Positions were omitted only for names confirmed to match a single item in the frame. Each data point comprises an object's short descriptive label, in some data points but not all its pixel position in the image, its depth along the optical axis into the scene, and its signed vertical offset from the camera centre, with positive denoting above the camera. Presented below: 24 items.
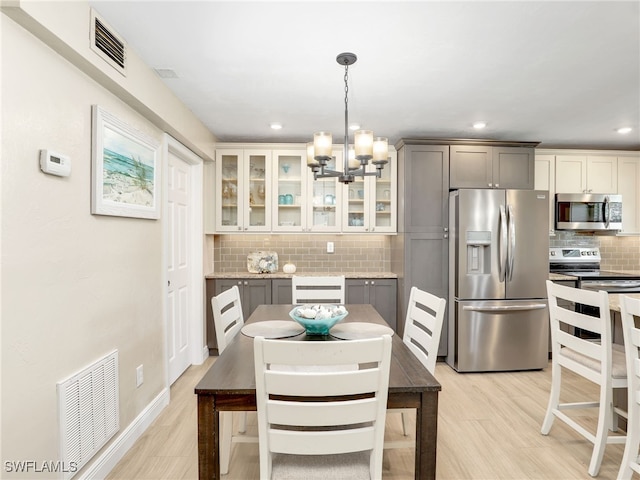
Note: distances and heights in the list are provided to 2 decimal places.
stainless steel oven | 3.83 -0.36
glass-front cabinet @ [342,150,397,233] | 4.15 +0.45
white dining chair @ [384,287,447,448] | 1.91 -0.54
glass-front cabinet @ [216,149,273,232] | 4.10 +0.59
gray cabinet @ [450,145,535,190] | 3.87 +0.82
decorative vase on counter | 4.16 -0.25
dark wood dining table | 1.35 -0.63
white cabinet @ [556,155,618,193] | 4.23 +0.81
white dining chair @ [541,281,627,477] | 1.98 -0.74
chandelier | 1.97 +0.52
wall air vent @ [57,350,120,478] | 1.66 -0.88
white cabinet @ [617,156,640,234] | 4.27 +0.59
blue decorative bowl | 1.86 -0.42
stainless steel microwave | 4.12 +0.36
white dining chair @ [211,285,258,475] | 1.99 -0.59
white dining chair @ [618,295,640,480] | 1.80 -0.76
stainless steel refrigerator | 3.58 -0.35
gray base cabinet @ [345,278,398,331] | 4.04 -0.60
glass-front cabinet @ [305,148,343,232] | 4.14 +0.41
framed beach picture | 1.92 +0.44
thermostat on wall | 1.53 +0.34
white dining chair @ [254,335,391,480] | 1.16 -0.56
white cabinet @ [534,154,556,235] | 4.20 +0.77
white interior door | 3.24 -0.25
